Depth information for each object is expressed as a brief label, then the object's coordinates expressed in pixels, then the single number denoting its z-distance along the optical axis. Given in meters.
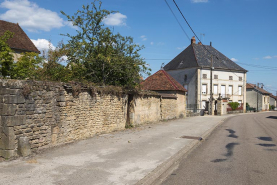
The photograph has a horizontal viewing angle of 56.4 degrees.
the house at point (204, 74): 45.50
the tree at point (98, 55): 13.70
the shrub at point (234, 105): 47.16
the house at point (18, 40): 25.36
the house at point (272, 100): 82.56
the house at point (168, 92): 21.55
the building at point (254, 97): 64.12
